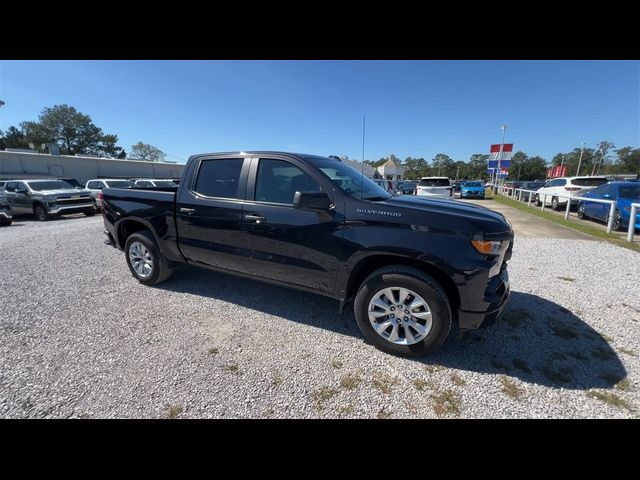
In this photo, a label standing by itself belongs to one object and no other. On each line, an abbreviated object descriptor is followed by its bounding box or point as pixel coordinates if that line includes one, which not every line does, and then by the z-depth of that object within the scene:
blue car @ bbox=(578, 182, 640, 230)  7.92
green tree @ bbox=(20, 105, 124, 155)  63.44
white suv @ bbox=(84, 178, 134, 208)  13.34
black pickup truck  2.39
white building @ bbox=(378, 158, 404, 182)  39.53
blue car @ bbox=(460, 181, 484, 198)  21.33
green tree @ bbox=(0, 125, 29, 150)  56.67
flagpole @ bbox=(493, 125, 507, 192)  30.94
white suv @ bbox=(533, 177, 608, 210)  12.33
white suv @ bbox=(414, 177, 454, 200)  13.16
